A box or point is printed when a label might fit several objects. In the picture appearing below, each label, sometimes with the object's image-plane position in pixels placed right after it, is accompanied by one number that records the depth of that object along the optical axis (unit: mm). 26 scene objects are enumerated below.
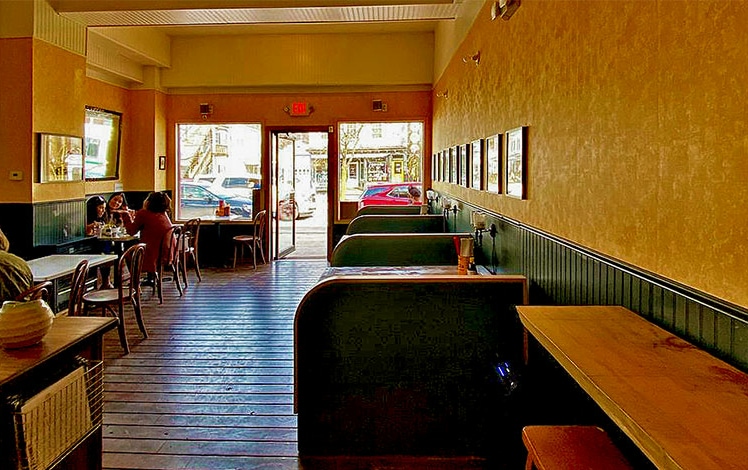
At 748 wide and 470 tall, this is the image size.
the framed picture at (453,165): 6502
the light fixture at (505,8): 3365
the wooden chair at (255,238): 9411
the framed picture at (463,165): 5668
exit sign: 9836
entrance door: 10164
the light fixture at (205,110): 9883
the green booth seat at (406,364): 2930
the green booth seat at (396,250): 4906
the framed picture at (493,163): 4109
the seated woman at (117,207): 8302
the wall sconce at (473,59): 4852
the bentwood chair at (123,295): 4965
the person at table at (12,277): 3566
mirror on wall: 8367
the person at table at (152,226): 6695
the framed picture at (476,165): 4836
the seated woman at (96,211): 8047
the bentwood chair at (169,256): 6758
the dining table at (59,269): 4703
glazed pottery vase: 1928
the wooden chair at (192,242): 7773
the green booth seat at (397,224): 6867
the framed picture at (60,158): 6250
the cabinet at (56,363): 1803
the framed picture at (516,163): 3475
